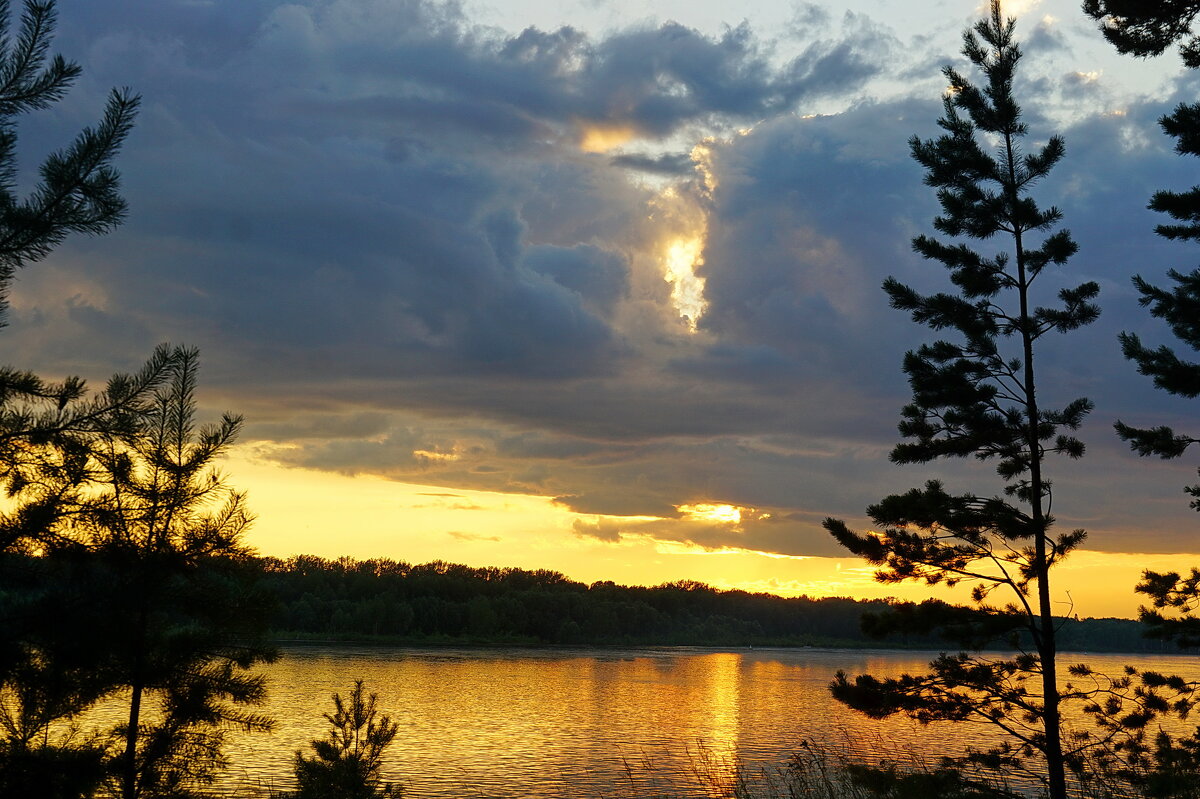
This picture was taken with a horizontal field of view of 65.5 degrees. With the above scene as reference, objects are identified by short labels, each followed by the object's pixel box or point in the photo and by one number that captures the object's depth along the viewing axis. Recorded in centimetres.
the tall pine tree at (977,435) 1839
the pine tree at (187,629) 1306
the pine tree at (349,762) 1881
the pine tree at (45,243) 864
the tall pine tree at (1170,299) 1758
